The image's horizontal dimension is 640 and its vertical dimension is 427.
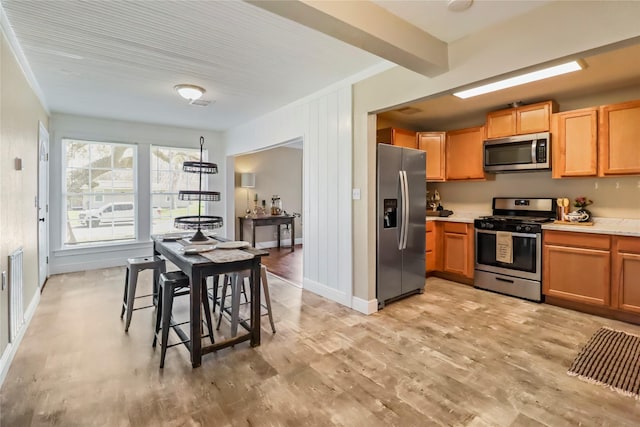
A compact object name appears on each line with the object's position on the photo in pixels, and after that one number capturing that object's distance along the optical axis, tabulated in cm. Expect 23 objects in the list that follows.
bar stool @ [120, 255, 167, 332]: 292
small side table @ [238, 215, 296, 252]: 659
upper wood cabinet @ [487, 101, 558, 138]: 373
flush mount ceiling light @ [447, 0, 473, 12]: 202
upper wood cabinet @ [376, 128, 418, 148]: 443
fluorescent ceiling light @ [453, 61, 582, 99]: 278
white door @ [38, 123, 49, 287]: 402
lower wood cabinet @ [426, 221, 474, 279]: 432
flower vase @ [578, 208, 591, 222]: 365
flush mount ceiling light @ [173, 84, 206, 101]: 364
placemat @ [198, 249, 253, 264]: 241
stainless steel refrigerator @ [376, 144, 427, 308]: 348
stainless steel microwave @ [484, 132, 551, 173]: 374
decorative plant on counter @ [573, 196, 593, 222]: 367
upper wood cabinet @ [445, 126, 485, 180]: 441
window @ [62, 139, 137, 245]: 512
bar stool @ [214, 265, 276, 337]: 268
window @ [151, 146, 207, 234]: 582
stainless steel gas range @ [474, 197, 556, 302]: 366
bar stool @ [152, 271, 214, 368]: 232
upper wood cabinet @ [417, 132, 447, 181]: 474
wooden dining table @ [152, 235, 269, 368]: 230
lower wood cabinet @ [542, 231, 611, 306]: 319
